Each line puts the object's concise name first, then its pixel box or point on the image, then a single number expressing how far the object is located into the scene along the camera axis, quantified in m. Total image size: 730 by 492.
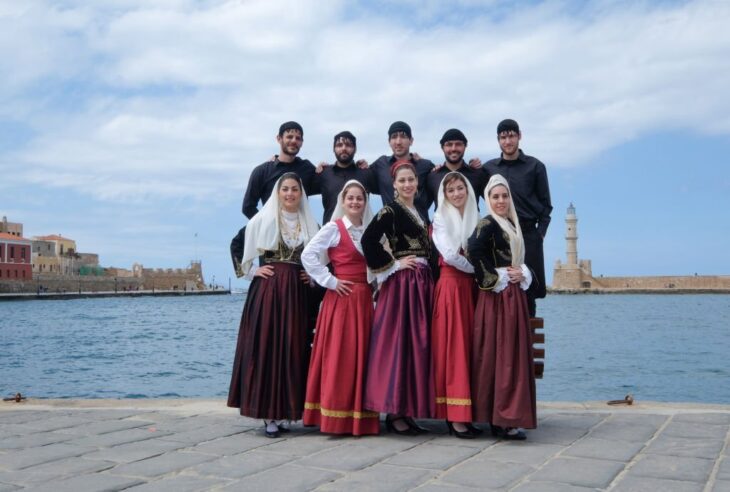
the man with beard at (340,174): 4.97
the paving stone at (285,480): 3.04
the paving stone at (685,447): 3.56
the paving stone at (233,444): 3.79
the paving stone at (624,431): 3.95
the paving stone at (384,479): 3.02
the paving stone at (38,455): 3.47
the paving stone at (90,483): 3.03
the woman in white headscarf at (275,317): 4.35
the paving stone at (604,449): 3.53
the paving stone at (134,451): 3.59
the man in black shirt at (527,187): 4.82
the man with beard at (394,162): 4.88
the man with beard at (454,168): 4.76
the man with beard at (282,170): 4.97
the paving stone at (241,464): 3.31
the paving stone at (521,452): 3.51
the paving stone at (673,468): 3.15
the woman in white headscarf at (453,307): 4.11
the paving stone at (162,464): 3.31
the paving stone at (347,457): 3.42
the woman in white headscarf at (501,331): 4.00
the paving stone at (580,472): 3.08
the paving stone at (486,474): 3.07
